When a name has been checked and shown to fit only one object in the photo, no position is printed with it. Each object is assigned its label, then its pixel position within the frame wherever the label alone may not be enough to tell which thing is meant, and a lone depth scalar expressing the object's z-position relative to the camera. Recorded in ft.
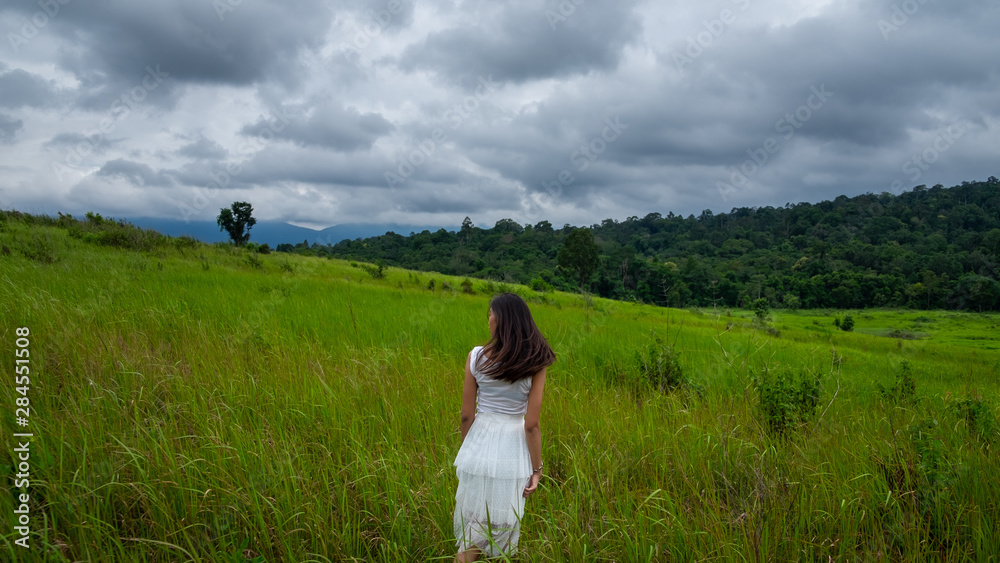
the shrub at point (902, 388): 19.41
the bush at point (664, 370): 19.21
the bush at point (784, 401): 14.35
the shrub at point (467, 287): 65.17
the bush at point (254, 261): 52.99
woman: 7.61
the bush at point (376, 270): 63.58
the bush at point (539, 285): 81.92
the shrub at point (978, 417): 13.70
